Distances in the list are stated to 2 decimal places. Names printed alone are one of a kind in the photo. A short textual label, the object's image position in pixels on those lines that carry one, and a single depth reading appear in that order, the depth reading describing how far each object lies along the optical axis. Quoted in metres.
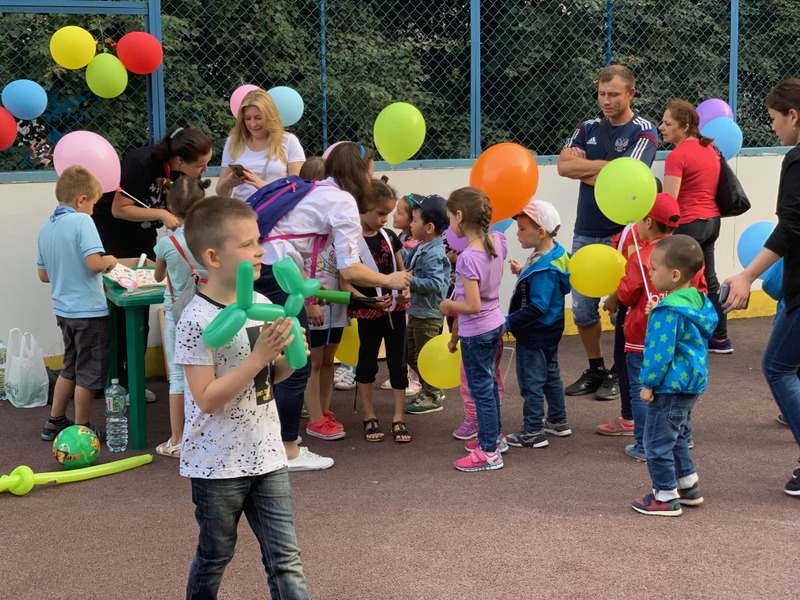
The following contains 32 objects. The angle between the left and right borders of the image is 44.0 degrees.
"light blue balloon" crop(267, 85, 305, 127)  7.11
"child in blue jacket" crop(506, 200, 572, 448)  5.34
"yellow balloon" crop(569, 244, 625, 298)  5.26
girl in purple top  5.00
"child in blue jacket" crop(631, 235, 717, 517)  4.23
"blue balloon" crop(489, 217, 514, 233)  6.55
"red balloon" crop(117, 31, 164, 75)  6.83
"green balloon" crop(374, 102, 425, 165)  6.22
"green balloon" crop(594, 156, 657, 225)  5.17
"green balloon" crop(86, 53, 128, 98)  6.78
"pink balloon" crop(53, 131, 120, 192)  5.98
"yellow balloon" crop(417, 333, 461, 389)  5.53
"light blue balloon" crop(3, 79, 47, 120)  6.61
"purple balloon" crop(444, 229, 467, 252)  5.67
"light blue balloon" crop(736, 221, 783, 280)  6.43
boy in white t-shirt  2.88
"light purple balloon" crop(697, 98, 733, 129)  8.58
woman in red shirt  6.92
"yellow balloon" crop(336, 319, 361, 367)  5.82
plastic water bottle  5.61
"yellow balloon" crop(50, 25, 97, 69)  6.68
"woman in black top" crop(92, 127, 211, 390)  6.10
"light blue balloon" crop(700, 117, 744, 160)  8.10
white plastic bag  6.57
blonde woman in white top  5.99
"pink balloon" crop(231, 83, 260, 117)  7.02
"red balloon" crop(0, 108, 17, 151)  6.46
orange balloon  5.64
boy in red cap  5.05
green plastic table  5.48
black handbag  7.14
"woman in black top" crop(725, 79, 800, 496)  4.36
